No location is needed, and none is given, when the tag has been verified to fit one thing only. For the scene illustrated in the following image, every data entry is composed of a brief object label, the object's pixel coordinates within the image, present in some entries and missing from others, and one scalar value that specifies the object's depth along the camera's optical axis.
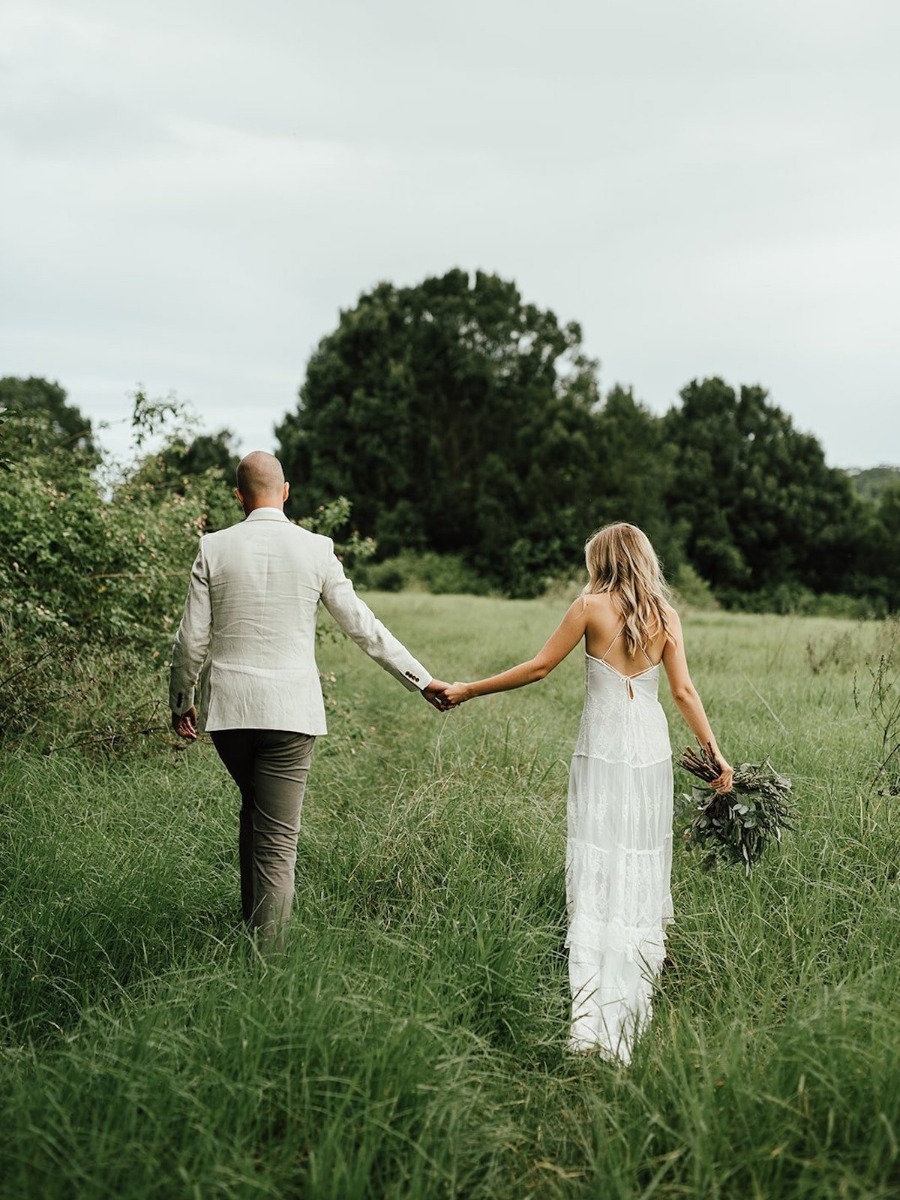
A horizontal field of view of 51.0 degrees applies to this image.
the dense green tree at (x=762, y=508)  39.31
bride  3.84
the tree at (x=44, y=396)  47.33
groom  3.74
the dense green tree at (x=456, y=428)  35.41
